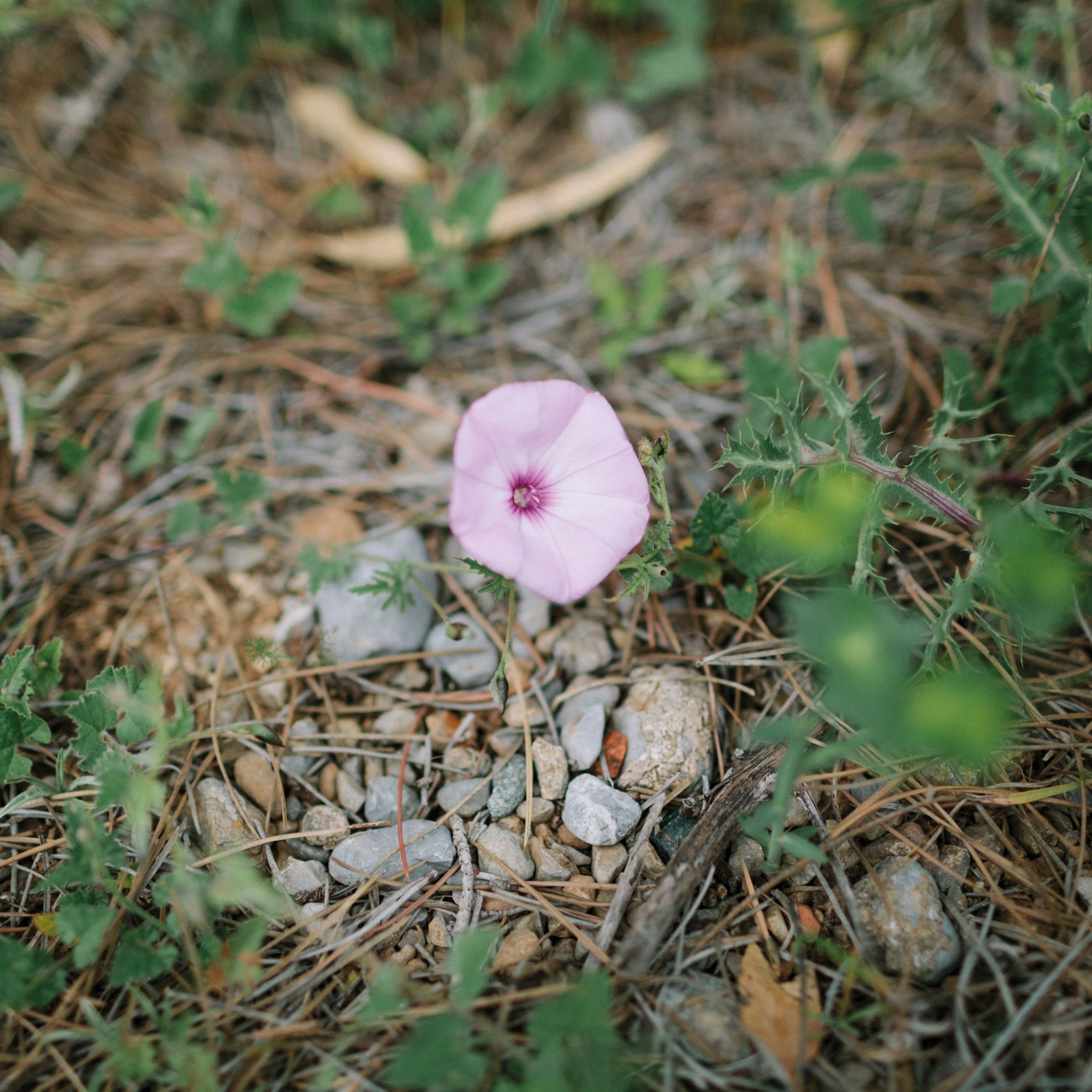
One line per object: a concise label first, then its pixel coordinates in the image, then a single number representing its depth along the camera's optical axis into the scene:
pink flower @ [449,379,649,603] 0.30
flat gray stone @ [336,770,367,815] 0.32
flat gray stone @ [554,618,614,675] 0.33
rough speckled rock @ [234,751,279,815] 0.32
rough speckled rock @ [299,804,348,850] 0.31
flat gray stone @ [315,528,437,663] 0.34
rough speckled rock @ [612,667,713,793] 0.31
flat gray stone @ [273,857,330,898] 0.31
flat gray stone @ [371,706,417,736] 0.33
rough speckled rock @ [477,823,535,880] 0.31
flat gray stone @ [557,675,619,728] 0.33
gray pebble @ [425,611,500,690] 0.33
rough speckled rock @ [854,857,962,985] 0.29
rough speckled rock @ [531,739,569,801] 0.32
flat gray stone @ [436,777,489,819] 0.32
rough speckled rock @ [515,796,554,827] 0.31
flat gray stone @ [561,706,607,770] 0.32
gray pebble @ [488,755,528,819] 0.31
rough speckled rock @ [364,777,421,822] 0.32
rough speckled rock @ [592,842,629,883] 0.30
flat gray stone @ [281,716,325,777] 0.32
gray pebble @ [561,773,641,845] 0.31
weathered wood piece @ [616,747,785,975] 0.29
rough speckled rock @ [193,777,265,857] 0.31
